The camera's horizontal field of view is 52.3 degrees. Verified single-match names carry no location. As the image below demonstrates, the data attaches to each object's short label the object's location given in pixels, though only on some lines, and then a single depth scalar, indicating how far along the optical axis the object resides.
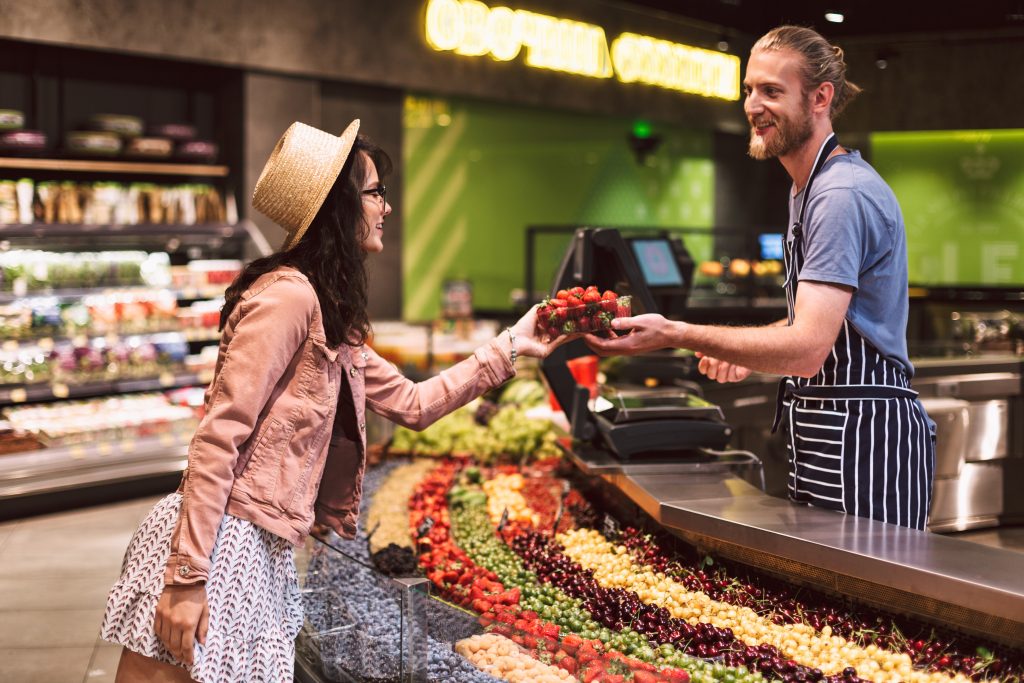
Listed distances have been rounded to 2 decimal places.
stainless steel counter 2.04
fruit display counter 2.24
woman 2.01
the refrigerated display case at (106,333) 6.51
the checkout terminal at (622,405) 3.38
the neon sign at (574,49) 9.53
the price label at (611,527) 3.37
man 2.35
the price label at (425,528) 3.64
